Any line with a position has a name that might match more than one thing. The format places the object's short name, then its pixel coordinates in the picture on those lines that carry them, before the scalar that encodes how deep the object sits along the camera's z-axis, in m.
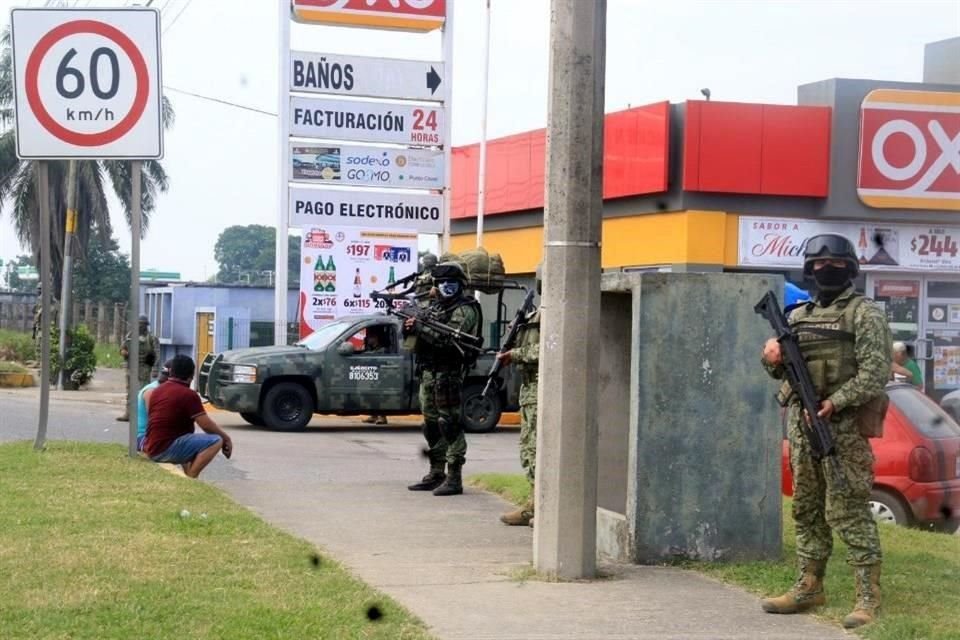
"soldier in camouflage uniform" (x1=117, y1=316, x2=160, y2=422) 19.70
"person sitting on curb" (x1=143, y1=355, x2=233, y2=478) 10.84
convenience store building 22.86
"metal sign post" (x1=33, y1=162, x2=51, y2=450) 10.97
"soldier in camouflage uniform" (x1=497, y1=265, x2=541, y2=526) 9.12
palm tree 39.56
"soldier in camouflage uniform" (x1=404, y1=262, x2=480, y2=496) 10.77
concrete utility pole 7.11
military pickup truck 18.83
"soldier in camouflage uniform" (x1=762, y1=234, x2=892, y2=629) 6.37
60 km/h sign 10.83
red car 10.26
